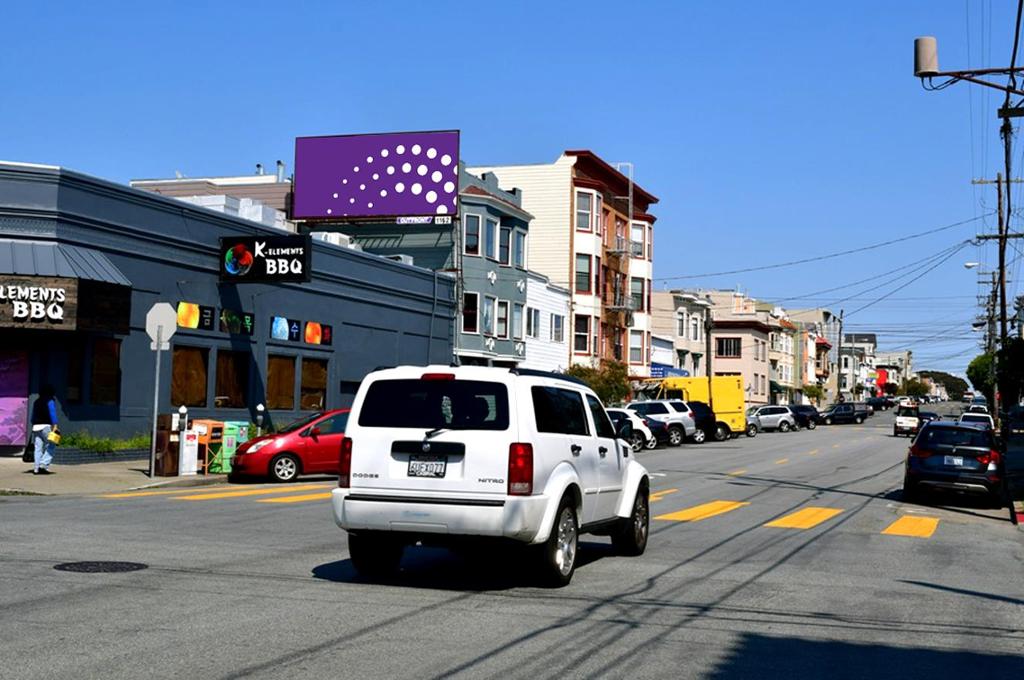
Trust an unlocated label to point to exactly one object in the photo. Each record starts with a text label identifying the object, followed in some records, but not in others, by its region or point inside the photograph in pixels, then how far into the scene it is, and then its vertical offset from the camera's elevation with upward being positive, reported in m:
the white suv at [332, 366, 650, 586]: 10.22 -0.34
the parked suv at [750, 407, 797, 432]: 69.88 +0.85
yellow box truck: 56.09 +1.60
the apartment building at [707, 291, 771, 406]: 102.44 +7.88
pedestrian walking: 22.72 -0.23
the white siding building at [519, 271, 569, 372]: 53.75 +4.93
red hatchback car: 23.31 -0.52
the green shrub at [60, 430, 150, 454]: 25.66 -0.48
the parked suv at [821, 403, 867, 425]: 85.00 +1.41
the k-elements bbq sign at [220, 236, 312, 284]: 31.25 +4.39
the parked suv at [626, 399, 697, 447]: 46.94 +0.62
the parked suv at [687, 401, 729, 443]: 49.69 +0.43
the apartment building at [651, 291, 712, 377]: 87.31 +8.22
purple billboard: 46.38 +10.08
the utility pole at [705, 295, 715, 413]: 66.96 +6.25
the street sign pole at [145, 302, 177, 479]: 23.55 +1.95
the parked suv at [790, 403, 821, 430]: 76.06 +1.19
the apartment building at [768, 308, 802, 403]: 112.50 +7.48
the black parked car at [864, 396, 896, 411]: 130.62 +3.58
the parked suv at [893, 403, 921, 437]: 61.67 +0.60
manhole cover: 10.80 -1.35
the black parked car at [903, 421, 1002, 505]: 21.14 -0.45
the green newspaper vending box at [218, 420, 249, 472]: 25.17 -0.33
